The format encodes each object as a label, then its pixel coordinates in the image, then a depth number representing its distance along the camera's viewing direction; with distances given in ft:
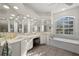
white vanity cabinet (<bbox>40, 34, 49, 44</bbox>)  7.21
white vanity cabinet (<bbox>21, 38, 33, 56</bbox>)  7.09
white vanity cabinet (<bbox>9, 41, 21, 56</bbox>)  6.99
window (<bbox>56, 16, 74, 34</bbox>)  6.93
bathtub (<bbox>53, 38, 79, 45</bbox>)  6.73
